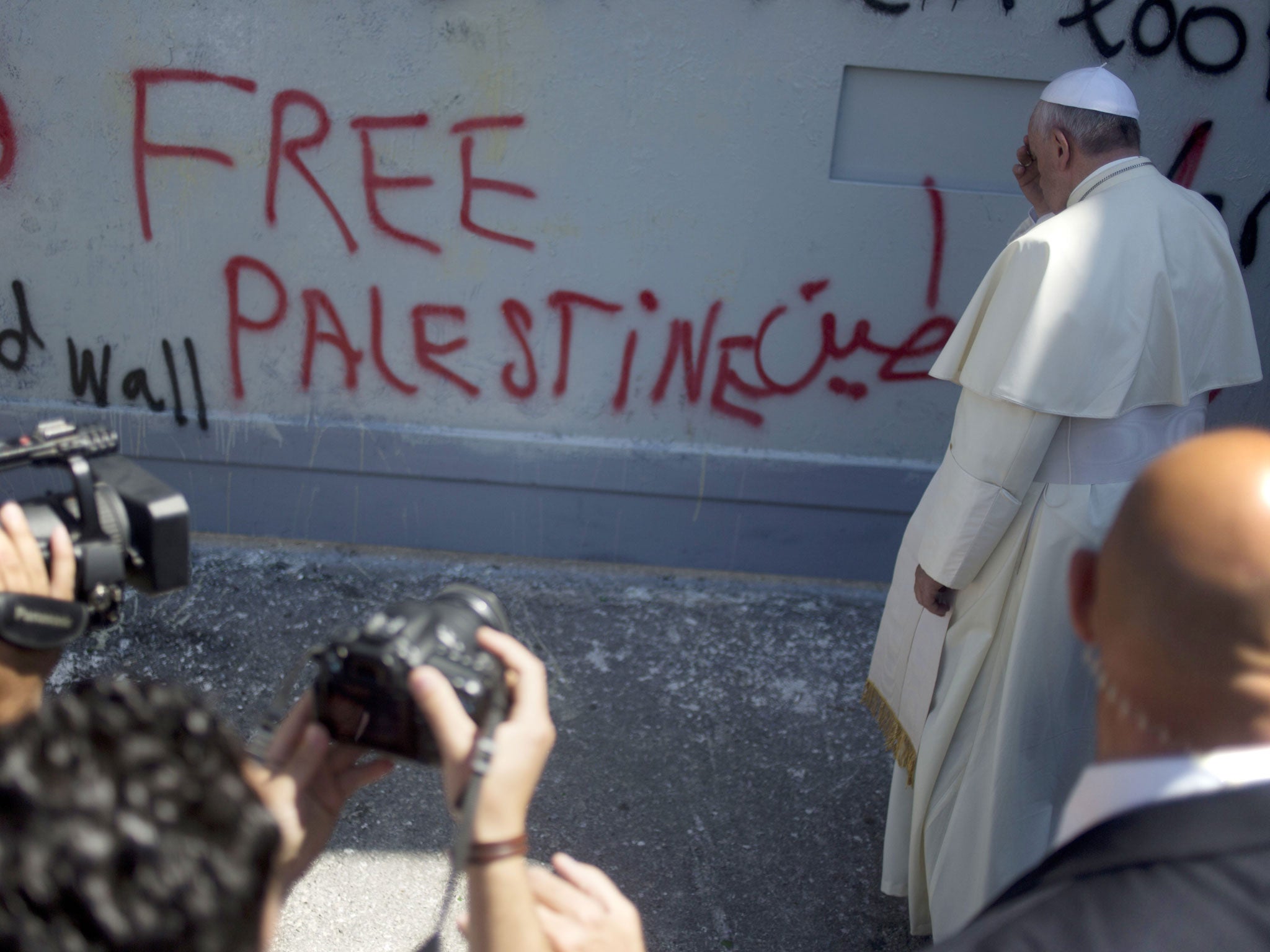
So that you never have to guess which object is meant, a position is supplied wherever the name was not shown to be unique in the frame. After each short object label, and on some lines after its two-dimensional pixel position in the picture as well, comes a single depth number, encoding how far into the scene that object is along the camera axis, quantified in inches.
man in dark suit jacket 29.6
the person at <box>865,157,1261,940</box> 75.6
